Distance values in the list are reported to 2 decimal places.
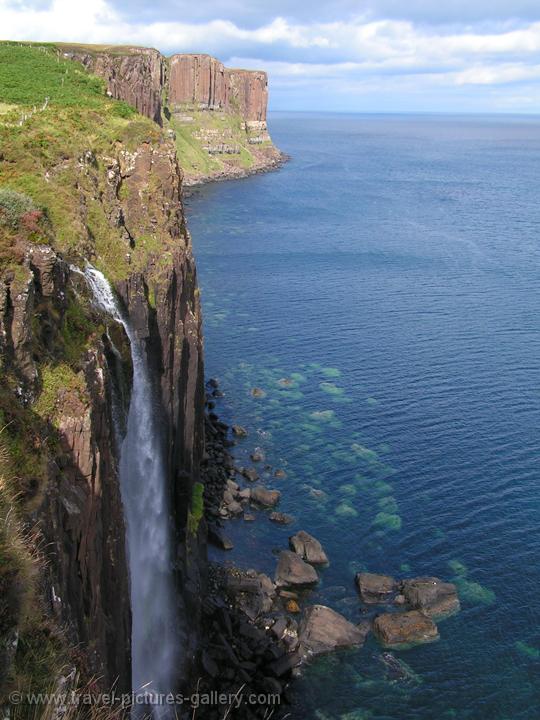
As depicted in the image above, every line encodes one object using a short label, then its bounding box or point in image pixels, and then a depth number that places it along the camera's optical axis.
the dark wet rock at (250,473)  59.30
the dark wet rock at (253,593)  44.66
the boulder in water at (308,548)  49.53
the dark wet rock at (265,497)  56.19
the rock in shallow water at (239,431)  66.12
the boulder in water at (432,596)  45.41
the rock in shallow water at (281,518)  54.16
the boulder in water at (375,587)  46.53
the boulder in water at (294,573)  47.41
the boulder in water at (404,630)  43.19
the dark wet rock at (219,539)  50.88
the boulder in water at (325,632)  42.12
